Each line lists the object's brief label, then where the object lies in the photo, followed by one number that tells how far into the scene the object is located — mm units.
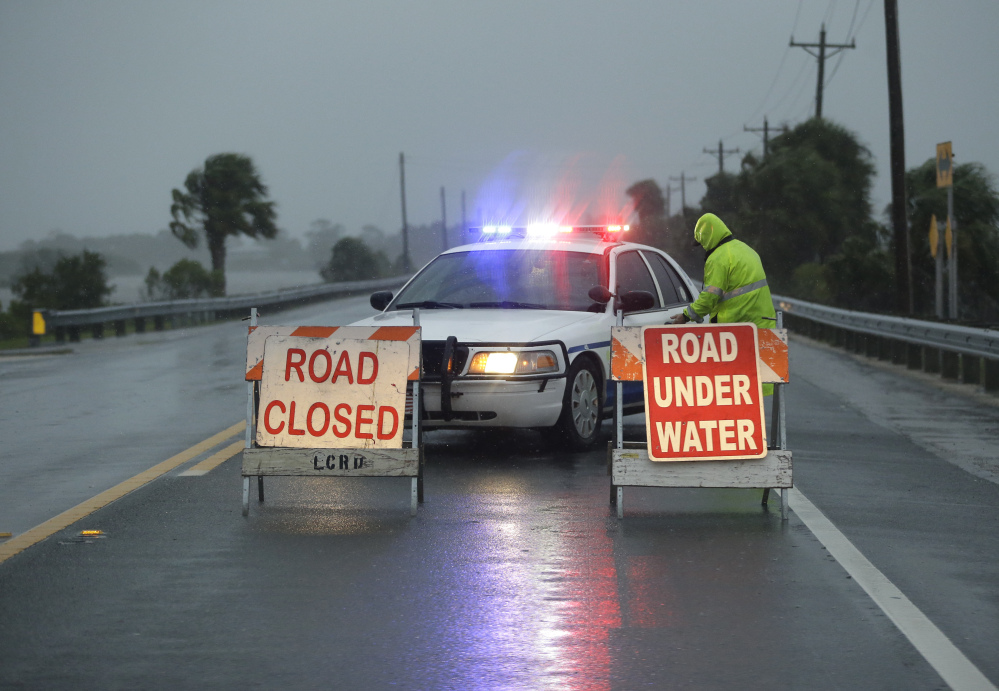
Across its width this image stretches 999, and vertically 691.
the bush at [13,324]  49125
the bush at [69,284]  59469
